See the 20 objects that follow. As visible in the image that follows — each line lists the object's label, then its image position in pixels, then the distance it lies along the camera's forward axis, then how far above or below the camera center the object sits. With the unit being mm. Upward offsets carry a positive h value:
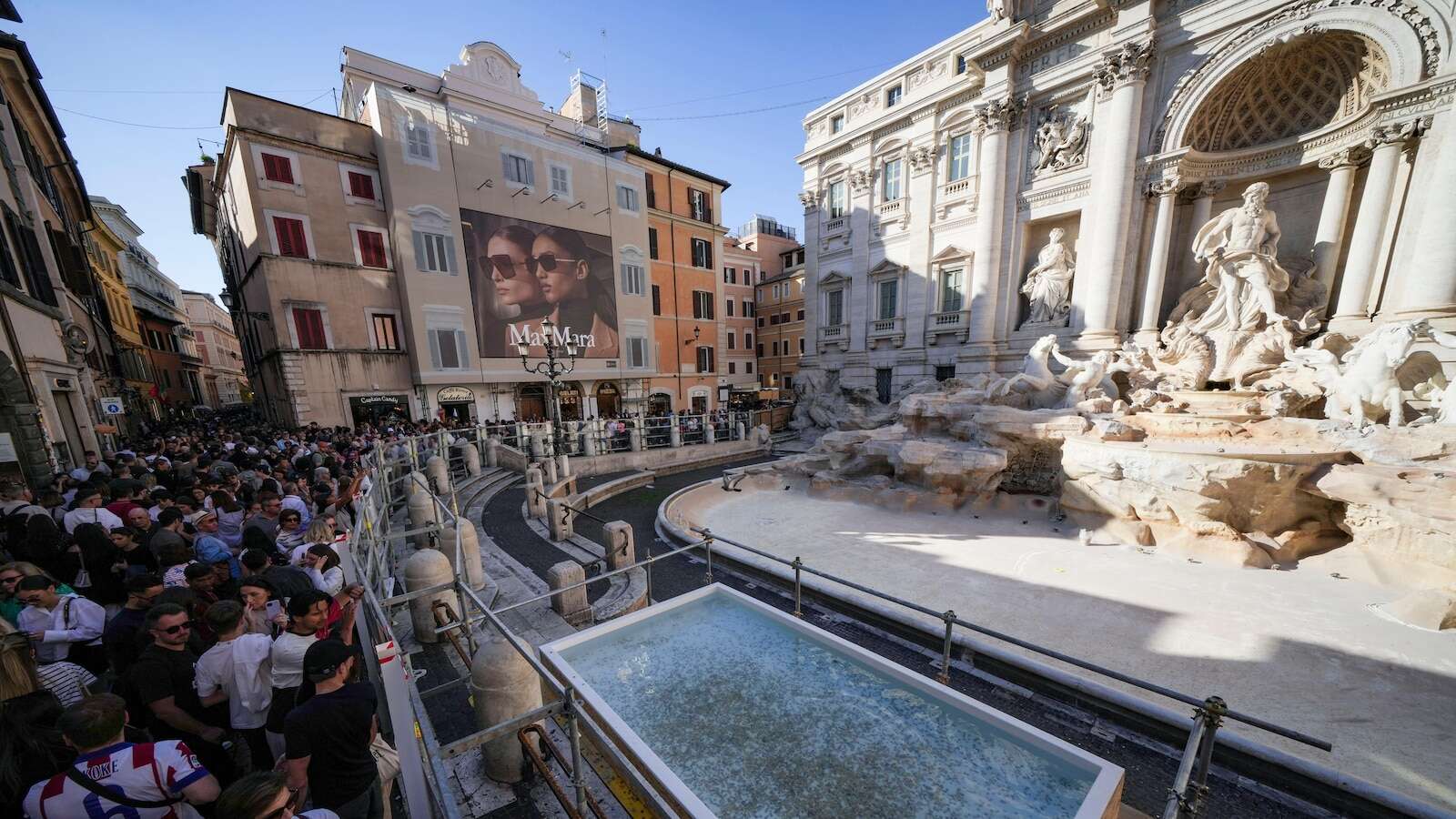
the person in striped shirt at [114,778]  1923 -1767
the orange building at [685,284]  27250 +3876
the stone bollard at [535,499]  10609 -3310
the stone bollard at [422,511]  8261 -2780
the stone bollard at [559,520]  9227 -3345
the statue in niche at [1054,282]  18172 +2240
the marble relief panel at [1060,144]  17359 +7346
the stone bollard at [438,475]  10820 -2798
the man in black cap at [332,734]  2438 -1974
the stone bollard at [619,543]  7500 -3105
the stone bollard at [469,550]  6449 -2721
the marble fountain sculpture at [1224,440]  8094 -2236
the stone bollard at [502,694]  3498 -2564
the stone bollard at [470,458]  14109 -3178
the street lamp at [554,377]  13703 -761
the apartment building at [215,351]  47469 +781
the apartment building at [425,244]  17531 +4681
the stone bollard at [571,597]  5777 -3142
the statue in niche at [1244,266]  13273 +2002
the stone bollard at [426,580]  5004 -2412
